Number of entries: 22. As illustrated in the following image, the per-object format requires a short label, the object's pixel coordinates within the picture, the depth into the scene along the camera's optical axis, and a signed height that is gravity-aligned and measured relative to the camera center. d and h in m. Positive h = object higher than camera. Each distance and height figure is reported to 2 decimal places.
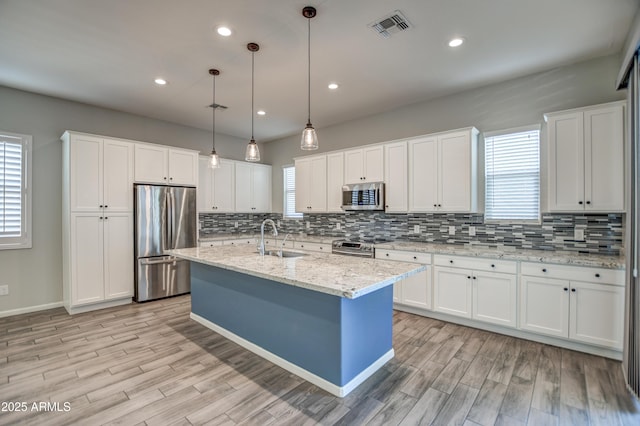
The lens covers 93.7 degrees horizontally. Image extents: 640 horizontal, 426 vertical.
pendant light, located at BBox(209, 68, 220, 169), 3.48 +1.63
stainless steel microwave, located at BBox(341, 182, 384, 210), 4.52 +0.26
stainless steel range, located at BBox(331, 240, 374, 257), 4.36 -0.54
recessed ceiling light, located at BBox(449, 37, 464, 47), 2.83 +1.64
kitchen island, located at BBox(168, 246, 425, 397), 2.24 -0.86
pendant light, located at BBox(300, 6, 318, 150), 2.41 +0.70
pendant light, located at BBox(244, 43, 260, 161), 3.21 +0.66
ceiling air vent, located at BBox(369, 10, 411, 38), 2.50 +1.63
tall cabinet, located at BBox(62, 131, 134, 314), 4.02 -0.12
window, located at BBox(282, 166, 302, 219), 6.51 +0.43
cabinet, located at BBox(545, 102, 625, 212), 2.86 +0.54
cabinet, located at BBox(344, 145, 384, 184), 4.59 +0.77
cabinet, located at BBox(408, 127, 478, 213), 3.79 +0.54
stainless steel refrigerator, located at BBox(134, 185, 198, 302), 4.52 -0.37
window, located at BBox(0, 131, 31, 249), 3.88 +0.29
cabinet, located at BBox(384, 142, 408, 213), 4.32 +0.52
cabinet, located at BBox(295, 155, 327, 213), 5.41 +0.54
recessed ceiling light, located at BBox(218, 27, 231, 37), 2.65 +1.63
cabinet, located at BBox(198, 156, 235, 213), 5.64 +0.50
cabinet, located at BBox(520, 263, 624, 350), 2.69 -0.86
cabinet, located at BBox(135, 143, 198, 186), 4.59 +0.77
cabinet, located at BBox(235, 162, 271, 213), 6.22 +0.54
